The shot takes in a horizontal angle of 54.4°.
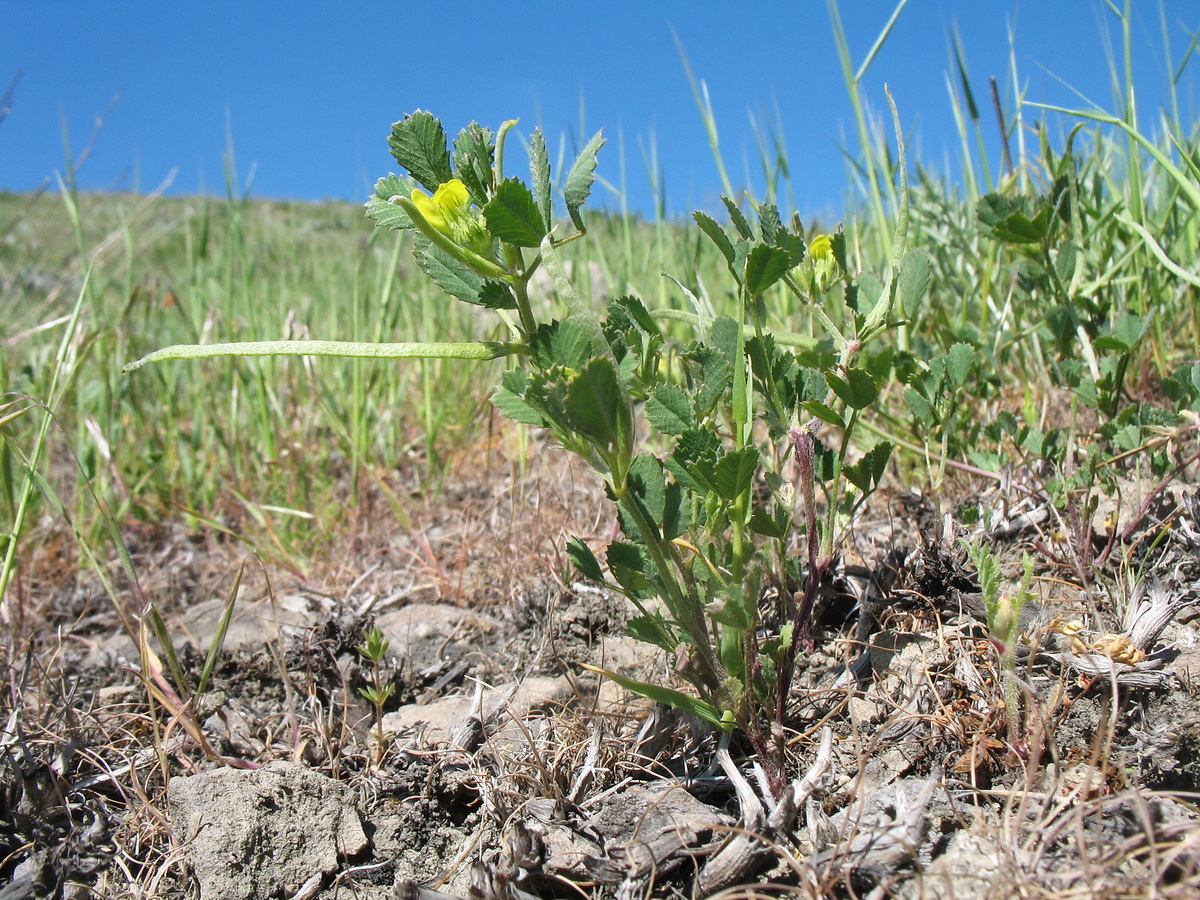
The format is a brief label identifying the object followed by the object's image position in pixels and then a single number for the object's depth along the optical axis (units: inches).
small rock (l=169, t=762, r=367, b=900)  7.0
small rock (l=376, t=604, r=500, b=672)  9.7
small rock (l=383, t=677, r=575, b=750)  8.2
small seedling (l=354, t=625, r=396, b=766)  7.9
